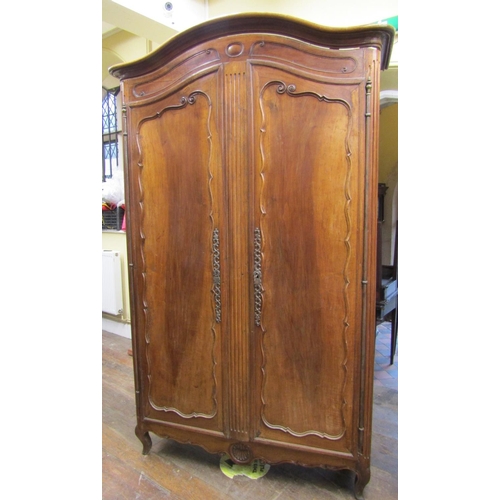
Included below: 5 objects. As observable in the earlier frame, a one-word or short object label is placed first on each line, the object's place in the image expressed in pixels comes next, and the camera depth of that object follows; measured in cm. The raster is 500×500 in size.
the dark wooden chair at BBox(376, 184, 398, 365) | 226
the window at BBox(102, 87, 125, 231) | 310
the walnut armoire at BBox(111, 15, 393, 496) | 122
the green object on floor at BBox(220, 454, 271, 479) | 153
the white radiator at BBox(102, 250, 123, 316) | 314
